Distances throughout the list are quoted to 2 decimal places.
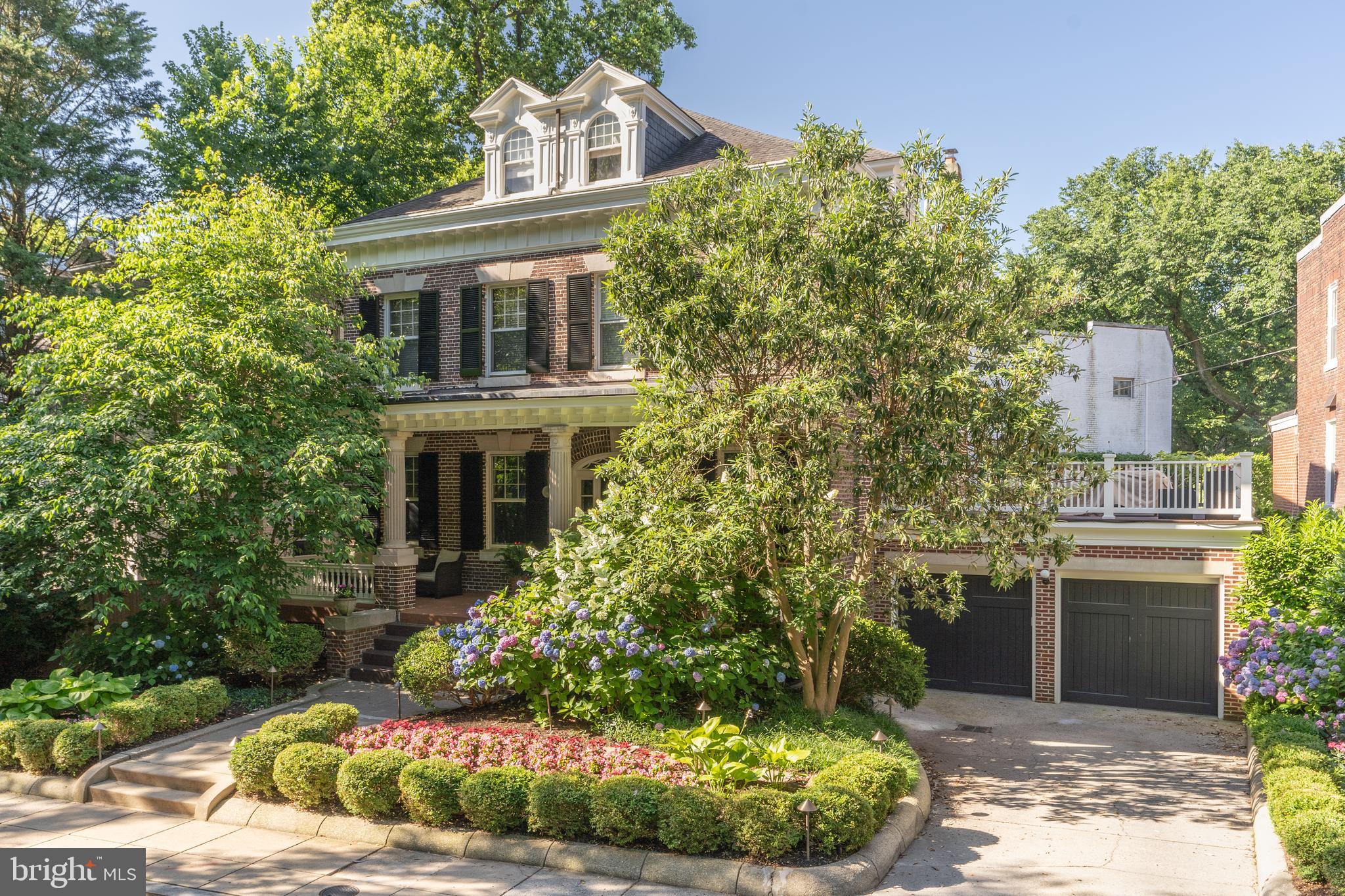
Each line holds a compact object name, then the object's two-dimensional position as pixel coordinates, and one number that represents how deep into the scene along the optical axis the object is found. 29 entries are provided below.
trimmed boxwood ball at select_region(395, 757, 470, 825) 7.87
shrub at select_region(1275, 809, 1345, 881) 6.54
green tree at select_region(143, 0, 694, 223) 21.33
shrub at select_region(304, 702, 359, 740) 9.52
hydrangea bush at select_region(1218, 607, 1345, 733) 10.27
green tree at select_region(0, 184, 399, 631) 11.62
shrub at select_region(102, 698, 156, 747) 10.01
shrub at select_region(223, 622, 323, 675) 12.59
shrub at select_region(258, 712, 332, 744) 9.07
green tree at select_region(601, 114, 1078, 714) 9.13
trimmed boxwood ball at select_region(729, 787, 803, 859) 7.11
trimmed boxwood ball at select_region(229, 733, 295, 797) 8.65
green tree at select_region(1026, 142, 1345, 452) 31.20
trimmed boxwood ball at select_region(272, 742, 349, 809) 8.32
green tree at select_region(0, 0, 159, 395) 18.38
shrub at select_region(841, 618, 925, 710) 11.52
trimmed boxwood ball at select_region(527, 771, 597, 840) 7.55
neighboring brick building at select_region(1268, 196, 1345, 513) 16.94
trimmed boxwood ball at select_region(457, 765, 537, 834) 7.72
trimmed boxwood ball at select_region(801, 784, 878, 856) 7.17
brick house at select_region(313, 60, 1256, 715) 13.65
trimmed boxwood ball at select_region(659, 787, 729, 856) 7.23
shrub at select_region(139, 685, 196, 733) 10.46
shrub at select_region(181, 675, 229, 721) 11.04
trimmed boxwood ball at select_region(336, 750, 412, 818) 8.08
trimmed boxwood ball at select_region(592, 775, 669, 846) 7.36
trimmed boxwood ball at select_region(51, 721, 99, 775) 9.45
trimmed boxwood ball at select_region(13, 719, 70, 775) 9.59
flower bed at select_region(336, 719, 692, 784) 8.47
